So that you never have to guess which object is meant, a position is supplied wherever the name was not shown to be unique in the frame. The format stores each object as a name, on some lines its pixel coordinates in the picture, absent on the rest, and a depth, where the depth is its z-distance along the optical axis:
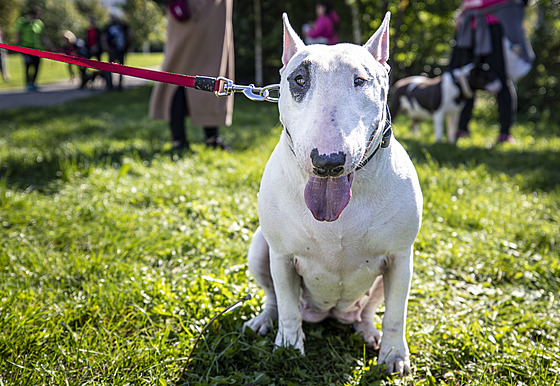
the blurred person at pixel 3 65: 14.13
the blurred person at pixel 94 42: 13.85
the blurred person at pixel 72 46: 13.20
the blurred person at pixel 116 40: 12.99
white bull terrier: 1.39
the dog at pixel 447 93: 5.49
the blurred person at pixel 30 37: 12.54
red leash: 1.92
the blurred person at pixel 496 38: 5.44
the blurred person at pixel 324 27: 8.54
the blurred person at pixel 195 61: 4.65
